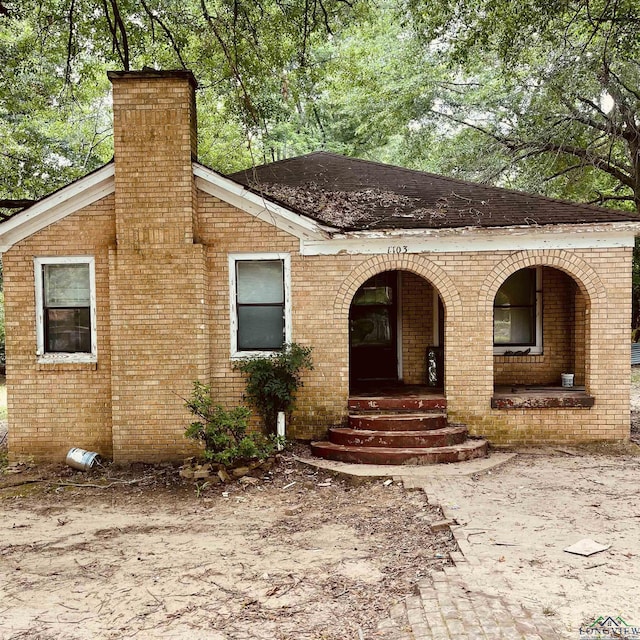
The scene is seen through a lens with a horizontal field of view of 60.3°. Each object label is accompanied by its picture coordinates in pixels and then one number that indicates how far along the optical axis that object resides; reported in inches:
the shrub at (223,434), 310.3
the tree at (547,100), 353.1
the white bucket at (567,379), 390.3
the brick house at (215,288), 345.7
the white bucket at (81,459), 343.3
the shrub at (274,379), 345.7
